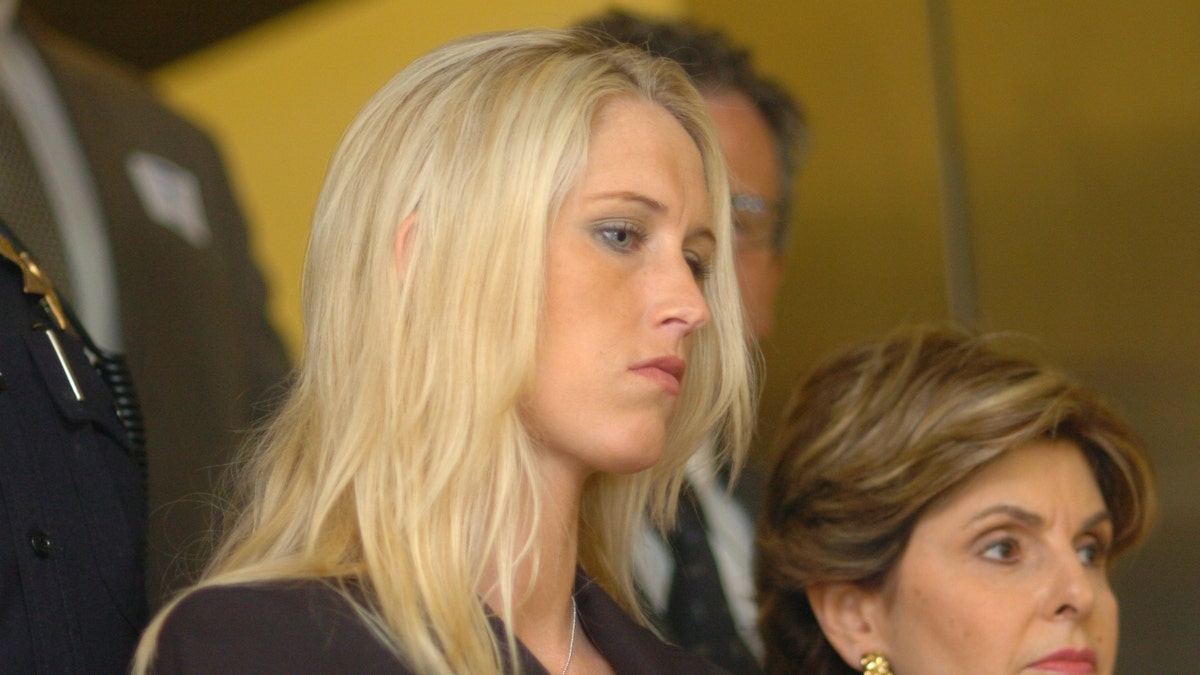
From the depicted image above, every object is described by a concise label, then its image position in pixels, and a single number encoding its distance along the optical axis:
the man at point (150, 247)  6.70
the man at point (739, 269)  6.71
